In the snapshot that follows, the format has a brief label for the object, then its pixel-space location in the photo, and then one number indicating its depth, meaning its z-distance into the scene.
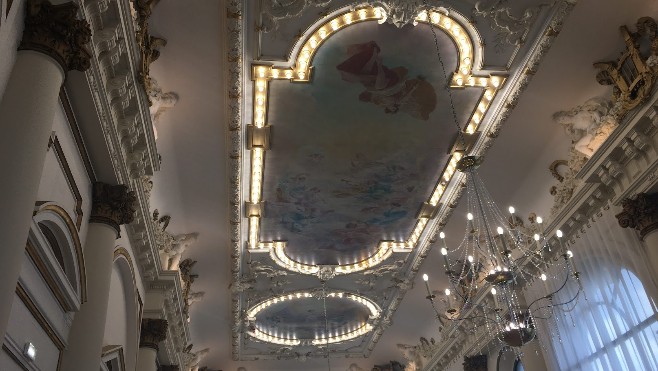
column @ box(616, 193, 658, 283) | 7.33
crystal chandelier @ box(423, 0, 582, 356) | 6.53
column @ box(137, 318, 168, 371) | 10.02
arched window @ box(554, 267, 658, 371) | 7.62
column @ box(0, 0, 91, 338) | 3.59
